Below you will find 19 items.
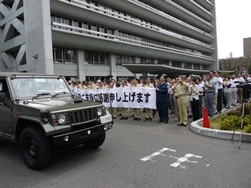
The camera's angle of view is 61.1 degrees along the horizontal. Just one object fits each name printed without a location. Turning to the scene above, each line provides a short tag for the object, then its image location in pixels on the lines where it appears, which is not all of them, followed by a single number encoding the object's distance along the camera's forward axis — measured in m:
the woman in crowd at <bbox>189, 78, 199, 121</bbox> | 8.94
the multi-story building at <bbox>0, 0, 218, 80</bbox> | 22.89
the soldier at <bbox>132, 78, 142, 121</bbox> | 10.33
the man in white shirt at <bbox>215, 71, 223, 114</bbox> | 10.39
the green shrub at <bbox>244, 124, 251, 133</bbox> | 6.39
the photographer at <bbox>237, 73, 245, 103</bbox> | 13.34
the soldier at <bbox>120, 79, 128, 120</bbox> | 10.81
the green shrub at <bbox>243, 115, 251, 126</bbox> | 6.95
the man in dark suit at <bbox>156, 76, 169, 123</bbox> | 9.23
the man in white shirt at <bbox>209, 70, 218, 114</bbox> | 10.21
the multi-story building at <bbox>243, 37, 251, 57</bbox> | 116.75
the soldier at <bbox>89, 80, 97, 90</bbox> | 13.45
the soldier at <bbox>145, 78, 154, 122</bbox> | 9.94
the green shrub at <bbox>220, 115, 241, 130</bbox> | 7.02
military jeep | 4.27
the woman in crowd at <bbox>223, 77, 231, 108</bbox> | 12.59
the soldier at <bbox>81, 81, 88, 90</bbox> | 13.67
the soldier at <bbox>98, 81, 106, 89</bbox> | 12.41
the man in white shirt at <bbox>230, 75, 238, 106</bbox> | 13.04
